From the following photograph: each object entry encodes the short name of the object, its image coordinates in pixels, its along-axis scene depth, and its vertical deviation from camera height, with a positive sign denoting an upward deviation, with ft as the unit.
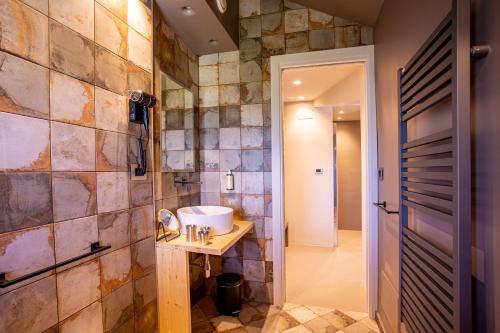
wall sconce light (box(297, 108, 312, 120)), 12.14 +2.70
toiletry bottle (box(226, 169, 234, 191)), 7.25 -0.45
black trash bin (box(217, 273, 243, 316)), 6.63 -3.75
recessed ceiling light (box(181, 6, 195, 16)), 5.40 +3.70
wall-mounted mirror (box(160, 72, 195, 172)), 5.85 +1.12
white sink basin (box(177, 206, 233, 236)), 5.51 -1.31
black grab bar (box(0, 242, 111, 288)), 2.62 -1.30
